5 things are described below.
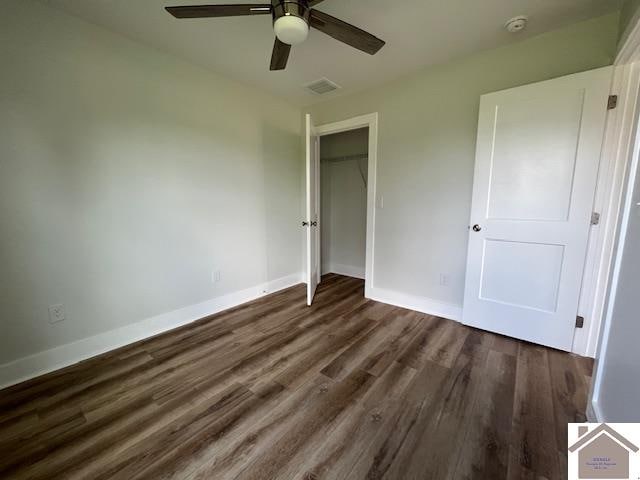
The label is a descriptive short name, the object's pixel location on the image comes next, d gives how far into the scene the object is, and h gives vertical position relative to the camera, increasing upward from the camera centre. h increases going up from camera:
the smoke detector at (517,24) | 1.78 +1.27
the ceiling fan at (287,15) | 1.31 +0.97
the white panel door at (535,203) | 1.85 +0.00
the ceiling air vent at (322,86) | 2.75 +1.28
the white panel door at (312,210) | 2.82 -0.10
